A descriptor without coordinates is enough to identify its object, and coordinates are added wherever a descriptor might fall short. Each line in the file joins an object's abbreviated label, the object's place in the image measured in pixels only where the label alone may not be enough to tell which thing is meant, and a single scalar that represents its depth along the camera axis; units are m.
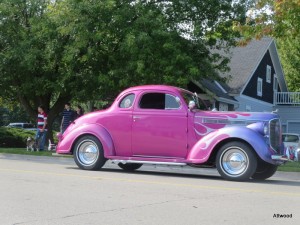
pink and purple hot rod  11.25
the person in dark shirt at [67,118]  19.35
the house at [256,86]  31.09
